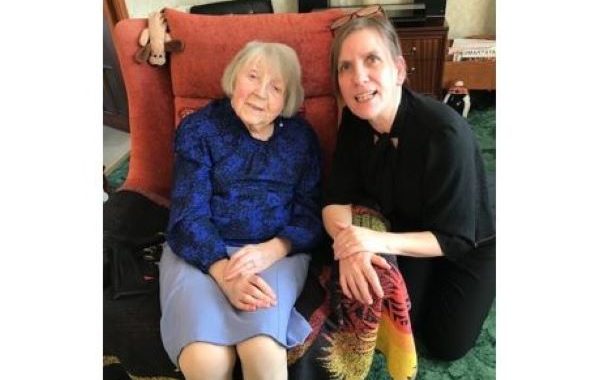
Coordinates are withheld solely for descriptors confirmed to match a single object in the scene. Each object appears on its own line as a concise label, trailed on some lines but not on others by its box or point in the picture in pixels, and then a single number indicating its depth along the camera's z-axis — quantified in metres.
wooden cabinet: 2.28
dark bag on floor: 1.30
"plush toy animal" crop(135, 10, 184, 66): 1.58
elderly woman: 1.13
